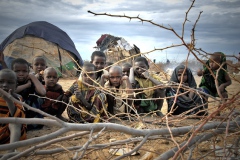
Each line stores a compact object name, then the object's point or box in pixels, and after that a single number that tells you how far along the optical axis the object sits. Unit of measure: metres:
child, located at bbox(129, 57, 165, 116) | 3.65
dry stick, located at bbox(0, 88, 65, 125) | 0.75
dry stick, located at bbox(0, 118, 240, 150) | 0.76
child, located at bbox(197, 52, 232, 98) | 3.67
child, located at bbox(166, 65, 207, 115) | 3.62
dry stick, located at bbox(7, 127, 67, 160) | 0.76
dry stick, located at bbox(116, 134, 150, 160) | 1.09
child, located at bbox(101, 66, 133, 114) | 3.26
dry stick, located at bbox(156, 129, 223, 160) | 1.17
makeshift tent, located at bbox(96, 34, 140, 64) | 10.25
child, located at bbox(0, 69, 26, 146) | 2.26
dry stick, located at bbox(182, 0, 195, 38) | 1.14
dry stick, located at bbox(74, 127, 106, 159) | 0.86
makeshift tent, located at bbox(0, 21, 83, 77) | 8.09
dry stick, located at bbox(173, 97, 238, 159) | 1.00
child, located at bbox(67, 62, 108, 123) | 3.15
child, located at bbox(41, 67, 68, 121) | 3.21
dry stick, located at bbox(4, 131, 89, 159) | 0.86
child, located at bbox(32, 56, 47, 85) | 3.62
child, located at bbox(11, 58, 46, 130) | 2.92
